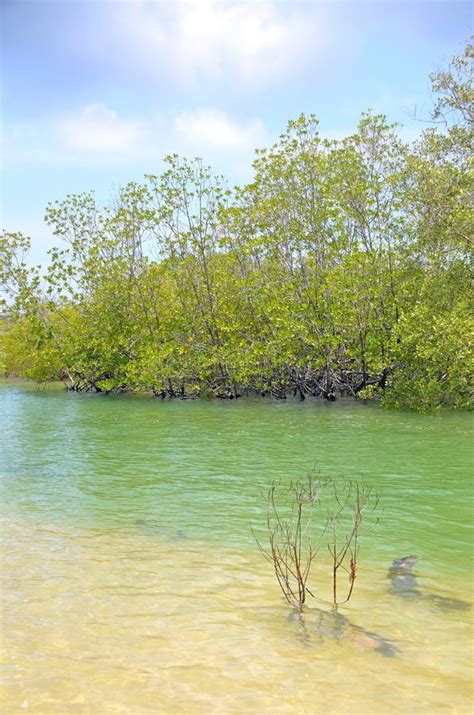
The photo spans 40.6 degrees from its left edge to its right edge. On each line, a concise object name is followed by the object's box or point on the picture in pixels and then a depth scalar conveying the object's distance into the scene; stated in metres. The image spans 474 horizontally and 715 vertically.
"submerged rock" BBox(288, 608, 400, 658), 5.34
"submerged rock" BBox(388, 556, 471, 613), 6.28
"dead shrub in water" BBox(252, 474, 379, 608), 6.47
